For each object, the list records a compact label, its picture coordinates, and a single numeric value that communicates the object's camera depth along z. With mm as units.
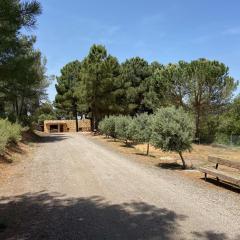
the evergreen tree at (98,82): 29066
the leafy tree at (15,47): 4192
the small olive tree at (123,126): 18890
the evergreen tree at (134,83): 33824
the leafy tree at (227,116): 26429
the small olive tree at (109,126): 23096
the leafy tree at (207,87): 25225
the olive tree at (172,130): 10482
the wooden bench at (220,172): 7231
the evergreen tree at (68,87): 39748
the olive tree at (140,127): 14572
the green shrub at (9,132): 12186
